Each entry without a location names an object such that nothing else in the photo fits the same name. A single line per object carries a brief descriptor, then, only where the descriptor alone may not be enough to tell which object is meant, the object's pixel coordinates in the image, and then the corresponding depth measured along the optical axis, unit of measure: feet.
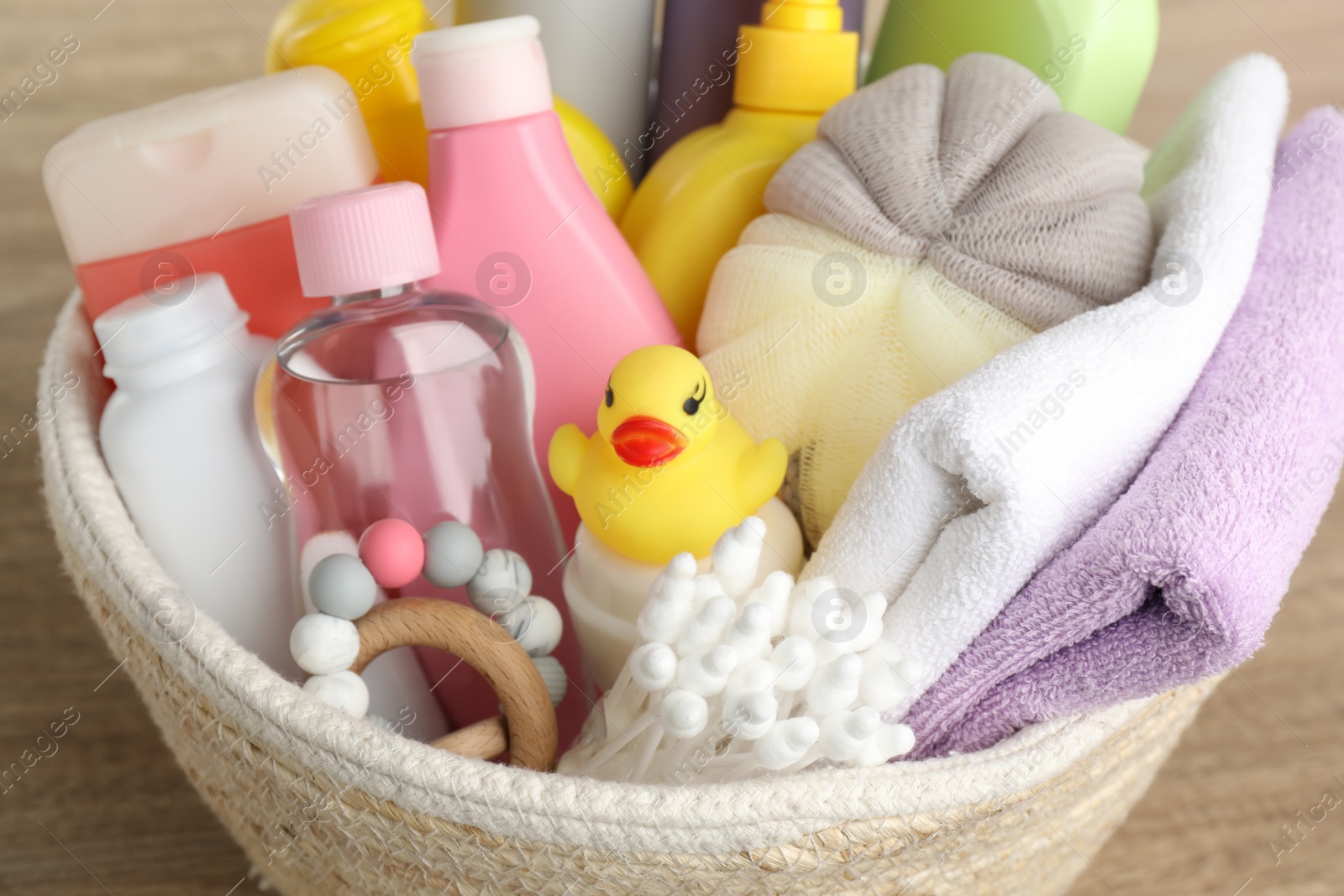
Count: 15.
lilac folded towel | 0.88
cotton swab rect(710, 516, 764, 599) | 0.91
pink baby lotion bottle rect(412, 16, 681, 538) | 1.23
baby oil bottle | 1.16
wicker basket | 0.82
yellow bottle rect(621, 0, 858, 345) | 1.37
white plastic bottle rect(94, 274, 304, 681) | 1.14
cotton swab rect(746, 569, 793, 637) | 0.90
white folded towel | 0.92
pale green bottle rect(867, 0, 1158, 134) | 1.39
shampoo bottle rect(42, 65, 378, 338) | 1.21
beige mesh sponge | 1.14
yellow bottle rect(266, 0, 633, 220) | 1.41
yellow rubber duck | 1.01
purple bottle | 1.60
